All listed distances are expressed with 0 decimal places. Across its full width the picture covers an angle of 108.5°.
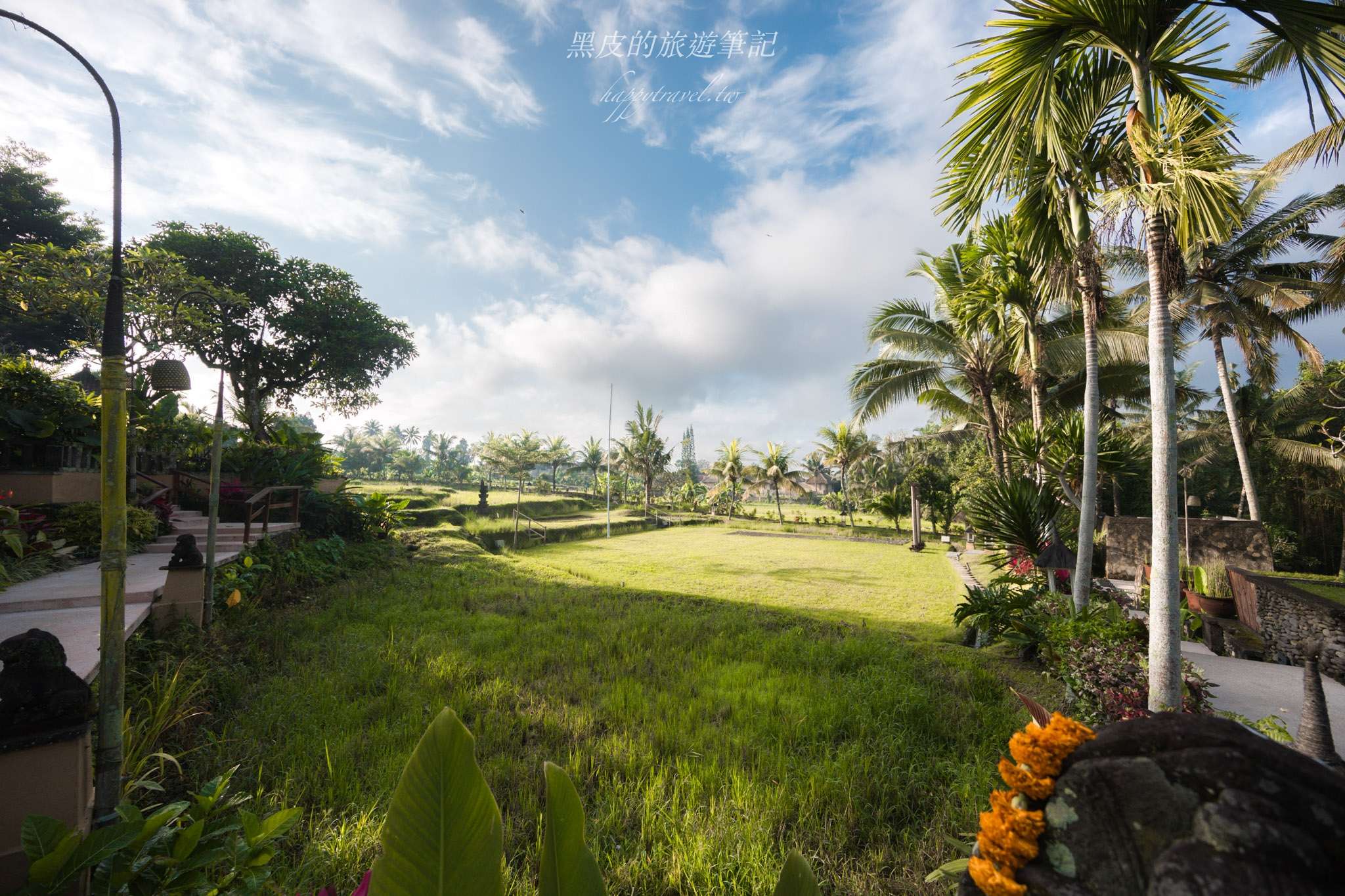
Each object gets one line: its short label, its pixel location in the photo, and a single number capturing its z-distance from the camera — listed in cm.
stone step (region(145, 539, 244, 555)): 682
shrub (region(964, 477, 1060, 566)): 639
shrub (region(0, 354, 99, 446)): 628
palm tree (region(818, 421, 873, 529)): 2614
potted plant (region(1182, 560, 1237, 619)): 633
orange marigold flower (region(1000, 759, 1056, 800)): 114
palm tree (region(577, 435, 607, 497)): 3997
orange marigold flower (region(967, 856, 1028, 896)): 106
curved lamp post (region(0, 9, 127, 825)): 194
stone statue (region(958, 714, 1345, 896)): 81
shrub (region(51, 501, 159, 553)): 617
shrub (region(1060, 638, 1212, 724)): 328
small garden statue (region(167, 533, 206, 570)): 436
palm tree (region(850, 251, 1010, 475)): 885
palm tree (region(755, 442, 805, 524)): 3131
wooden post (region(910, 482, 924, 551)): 1719
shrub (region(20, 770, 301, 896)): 153
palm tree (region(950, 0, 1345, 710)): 289
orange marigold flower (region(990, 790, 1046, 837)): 110
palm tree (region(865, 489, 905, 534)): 2445
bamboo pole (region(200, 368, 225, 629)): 451
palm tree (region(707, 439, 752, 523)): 3272
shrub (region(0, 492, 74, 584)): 494
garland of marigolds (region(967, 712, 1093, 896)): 109
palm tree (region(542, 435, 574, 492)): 3932
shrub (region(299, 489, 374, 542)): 1009
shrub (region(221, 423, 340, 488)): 1024
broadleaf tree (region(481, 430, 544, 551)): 3459
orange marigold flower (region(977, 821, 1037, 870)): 109
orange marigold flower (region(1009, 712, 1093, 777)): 115
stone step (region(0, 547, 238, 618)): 414
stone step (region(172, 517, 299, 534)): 829
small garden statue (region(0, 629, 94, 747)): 177
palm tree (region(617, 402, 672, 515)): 3434
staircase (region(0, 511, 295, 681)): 325
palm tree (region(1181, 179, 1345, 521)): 1162
